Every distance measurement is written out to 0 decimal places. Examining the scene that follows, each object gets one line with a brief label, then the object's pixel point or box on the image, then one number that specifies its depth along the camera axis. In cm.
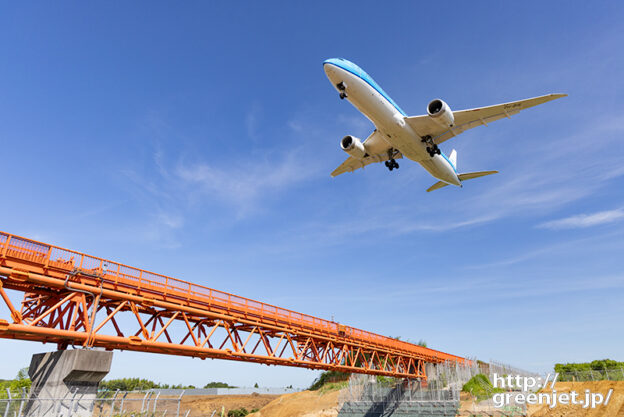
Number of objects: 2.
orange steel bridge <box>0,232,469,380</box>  1603
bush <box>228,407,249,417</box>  6194
